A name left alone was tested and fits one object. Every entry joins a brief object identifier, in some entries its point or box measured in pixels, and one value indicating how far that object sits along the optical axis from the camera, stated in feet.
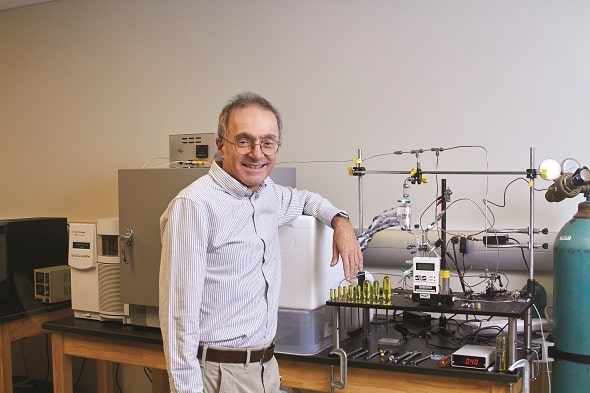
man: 5.71
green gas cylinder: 7.62
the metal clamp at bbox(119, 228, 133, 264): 8.64
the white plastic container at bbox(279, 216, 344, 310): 7.70
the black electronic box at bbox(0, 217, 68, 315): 10.62
